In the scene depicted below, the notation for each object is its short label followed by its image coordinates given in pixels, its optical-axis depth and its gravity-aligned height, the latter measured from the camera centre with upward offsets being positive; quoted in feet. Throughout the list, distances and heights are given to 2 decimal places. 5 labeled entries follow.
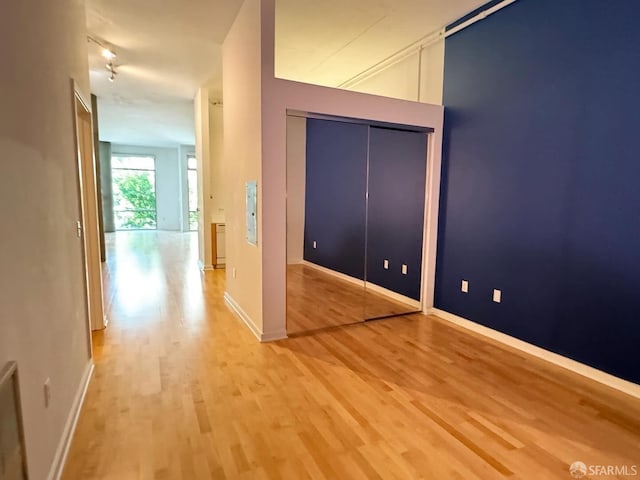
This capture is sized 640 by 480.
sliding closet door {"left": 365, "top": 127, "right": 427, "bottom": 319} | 13.85 -0.70
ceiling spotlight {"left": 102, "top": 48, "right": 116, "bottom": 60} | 14.61 +5.78
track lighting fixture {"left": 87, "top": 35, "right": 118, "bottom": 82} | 14.03 +5.82
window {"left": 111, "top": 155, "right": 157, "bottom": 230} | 39.99 +0.50
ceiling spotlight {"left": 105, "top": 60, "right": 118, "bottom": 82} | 16.21 +5.76
